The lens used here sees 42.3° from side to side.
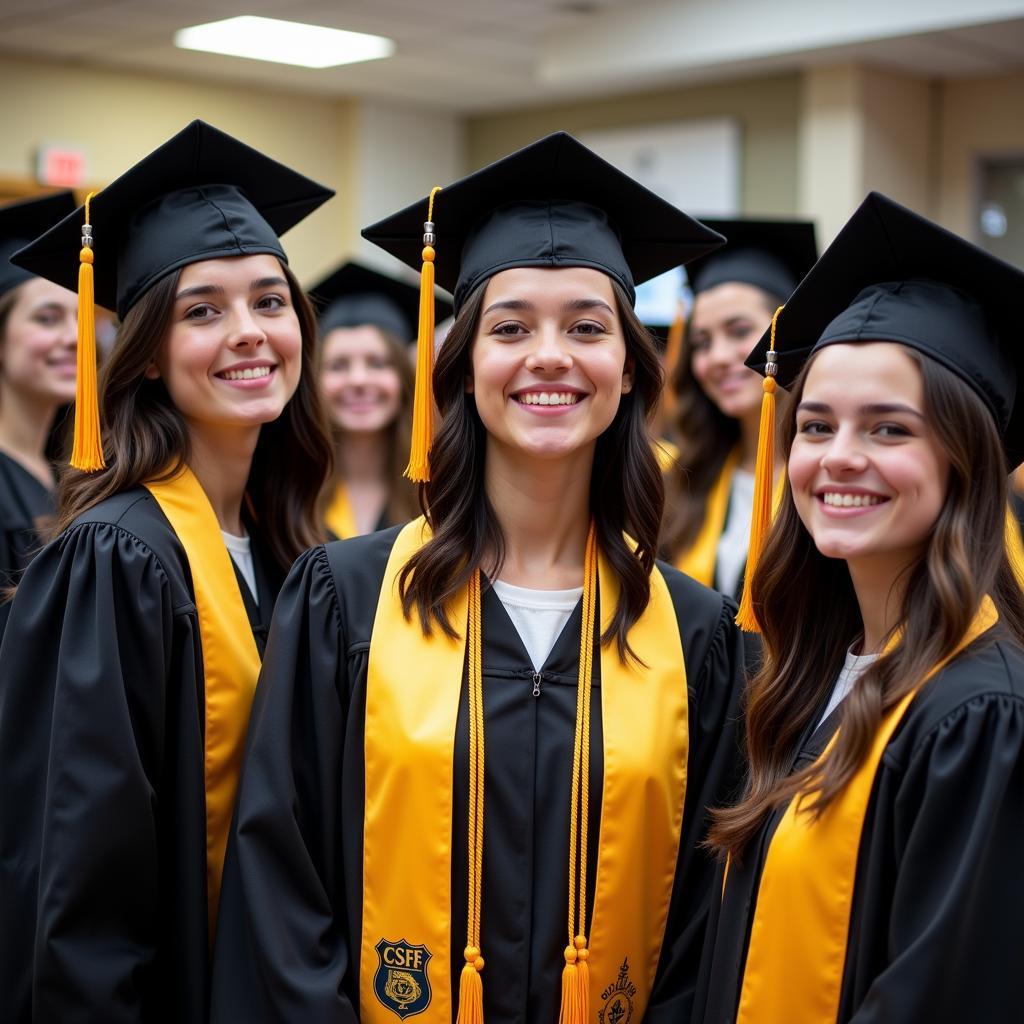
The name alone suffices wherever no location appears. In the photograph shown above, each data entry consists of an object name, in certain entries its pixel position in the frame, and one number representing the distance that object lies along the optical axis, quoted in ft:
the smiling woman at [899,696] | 5.50
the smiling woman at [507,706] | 6.95
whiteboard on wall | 30.73
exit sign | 30.37
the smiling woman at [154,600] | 7.09
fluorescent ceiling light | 27.68
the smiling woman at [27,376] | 11.94
